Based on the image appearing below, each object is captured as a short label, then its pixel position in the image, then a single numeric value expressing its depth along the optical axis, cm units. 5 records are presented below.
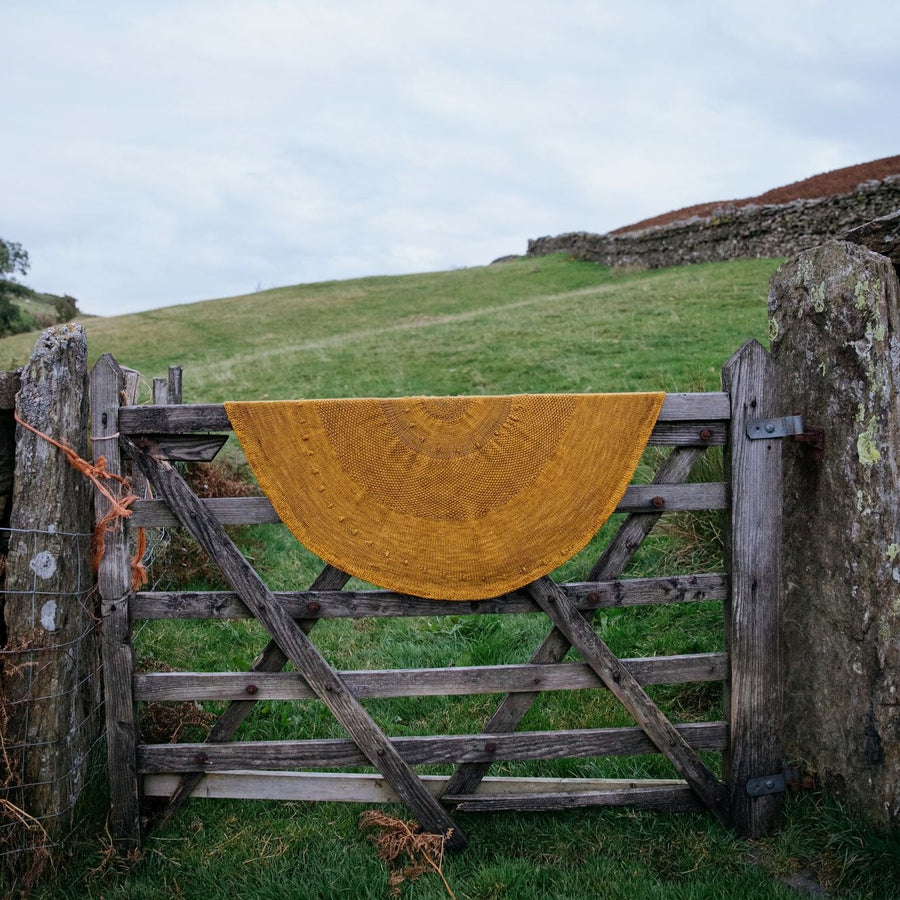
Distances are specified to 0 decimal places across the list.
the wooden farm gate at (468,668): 332
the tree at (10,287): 3572
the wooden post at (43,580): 324
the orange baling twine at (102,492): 325
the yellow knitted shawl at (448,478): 321
